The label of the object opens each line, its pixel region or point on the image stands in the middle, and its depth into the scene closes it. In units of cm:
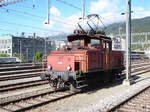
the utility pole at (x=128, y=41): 1127
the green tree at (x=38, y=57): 2864
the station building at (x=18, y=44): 5259
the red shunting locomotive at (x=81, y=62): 855
